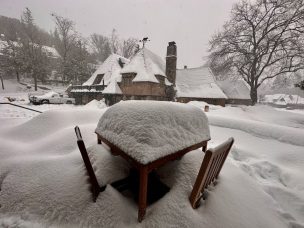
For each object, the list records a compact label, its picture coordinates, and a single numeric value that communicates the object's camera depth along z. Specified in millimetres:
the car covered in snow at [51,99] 17172
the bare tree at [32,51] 31844
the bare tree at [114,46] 44438
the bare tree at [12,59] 32188
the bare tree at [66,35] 38475
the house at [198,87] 21131
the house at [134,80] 19031
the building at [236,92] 24875
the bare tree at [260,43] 14797
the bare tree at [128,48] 42438
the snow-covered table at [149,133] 1753
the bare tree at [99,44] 48391
